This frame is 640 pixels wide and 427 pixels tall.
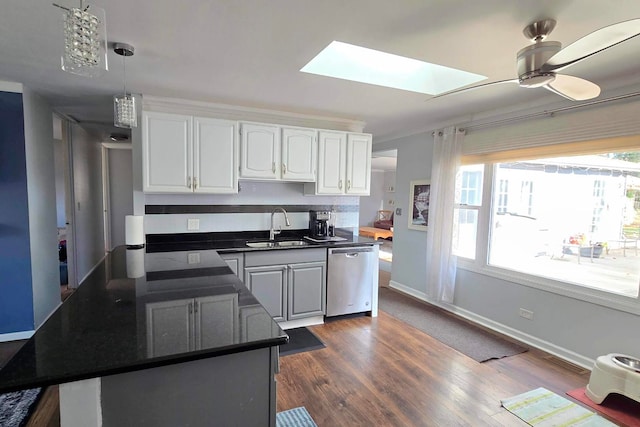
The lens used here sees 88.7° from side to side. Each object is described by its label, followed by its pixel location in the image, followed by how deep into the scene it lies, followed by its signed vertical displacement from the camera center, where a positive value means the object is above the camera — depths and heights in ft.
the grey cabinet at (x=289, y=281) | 10.52 -2.93
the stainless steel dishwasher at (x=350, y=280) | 11.72 -3.12
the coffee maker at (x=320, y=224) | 12.74 -1.18
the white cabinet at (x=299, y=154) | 11.35 +1.37
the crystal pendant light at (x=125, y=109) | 7.07 +1.73
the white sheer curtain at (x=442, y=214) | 12.56 -0.69
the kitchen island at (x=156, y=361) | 3.14 -1.69
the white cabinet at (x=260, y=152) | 10.80 +1.35
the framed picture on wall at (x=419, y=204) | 14.39 -0.33
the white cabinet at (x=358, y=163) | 12.40 +1.22
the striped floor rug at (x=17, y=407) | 6.54 -4.68
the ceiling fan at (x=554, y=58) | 4.59 +2.22
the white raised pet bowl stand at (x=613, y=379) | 7.02 -3.91
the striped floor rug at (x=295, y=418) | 6.60 -4.65
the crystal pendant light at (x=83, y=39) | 3.90 +1.82
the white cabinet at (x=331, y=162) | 11.93 +1.16
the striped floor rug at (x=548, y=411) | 6.84 -4.61
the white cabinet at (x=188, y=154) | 9.71 +1.11
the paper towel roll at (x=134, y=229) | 9.10 -1.15
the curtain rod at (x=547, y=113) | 8.28 +2.60
